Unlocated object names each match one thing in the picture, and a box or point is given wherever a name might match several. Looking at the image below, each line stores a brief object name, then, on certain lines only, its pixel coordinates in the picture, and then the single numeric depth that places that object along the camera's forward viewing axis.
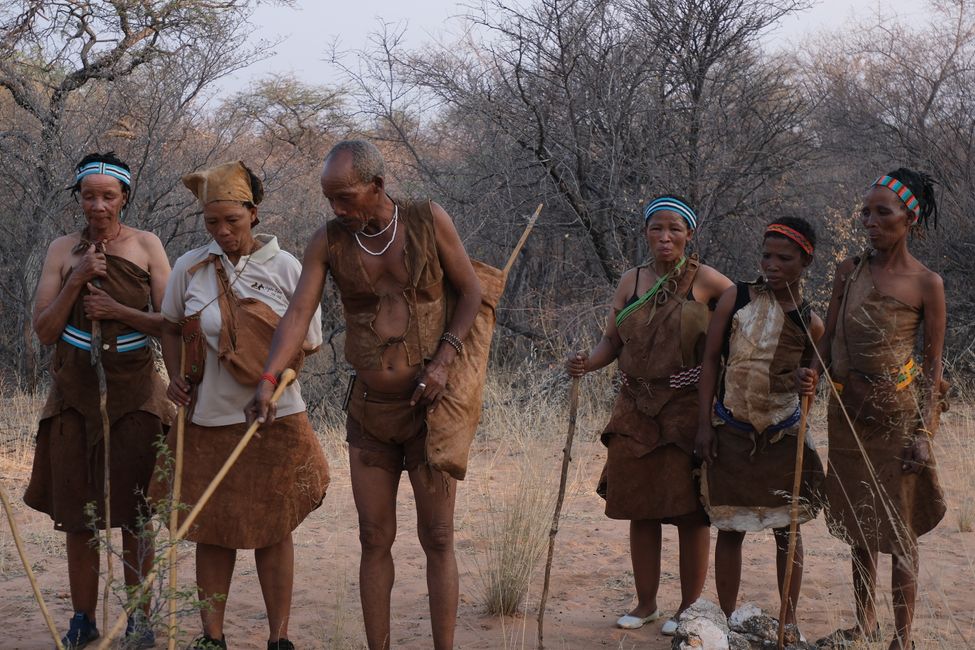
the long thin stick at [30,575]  2.62
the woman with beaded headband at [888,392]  3.55
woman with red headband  3.74
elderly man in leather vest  3.35
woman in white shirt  3.54
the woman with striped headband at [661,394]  3.94
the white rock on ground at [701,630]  3.45
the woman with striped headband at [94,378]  3.75
